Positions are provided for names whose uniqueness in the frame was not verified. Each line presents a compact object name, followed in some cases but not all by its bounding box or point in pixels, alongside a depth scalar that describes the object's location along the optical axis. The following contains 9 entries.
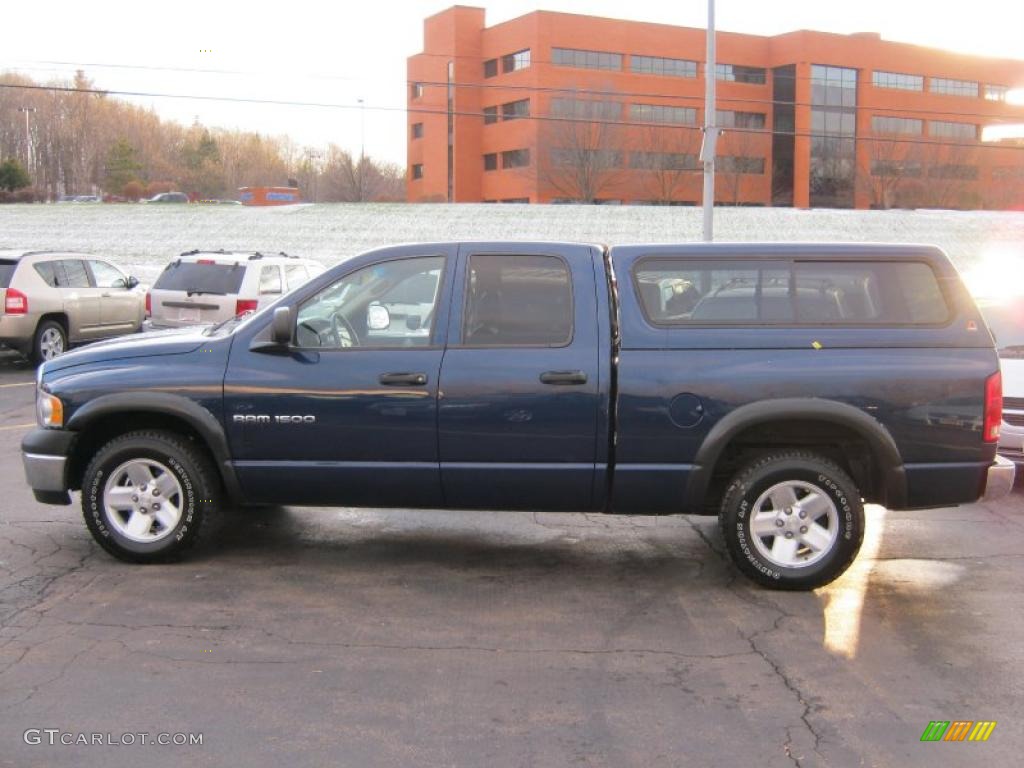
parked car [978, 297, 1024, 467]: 8.05
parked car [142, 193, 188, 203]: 68.07
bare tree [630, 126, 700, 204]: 64.38
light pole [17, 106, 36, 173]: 98.35
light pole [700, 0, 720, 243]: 23.98
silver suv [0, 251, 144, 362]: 15.13
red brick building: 64.31
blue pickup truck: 5.65
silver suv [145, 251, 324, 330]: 14.38
